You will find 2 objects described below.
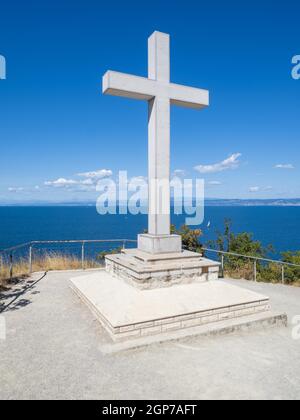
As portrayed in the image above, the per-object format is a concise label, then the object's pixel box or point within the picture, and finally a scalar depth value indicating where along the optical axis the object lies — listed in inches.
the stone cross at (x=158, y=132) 256.1
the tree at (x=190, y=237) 426.0
